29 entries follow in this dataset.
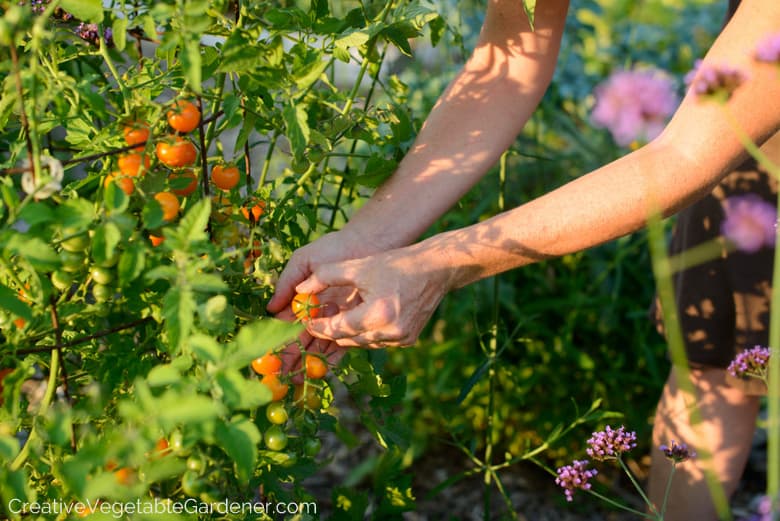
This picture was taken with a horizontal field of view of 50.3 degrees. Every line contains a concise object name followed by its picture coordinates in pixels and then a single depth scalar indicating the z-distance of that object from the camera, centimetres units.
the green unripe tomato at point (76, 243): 86
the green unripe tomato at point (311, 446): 104
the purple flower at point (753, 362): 118
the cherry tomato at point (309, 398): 105
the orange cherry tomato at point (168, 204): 94
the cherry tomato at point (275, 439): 97
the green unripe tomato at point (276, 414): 99
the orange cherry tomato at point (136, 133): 100
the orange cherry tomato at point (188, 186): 105
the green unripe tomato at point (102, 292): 94
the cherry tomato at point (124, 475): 80
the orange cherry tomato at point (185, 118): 98
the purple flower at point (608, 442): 109
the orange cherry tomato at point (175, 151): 98
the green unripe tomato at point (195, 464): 87
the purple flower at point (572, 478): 110
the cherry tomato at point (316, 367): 104
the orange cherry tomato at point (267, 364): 101
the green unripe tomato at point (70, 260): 86
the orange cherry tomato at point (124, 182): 95
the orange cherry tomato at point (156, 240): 107
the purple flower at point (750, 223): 136
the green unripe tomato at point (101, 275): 91
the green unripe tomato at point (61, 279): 88
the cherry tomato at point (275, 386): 98
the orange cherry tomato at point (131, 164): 99
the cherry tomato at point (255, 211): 112
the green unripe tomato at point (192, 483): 87
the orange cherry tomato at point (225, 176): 109
